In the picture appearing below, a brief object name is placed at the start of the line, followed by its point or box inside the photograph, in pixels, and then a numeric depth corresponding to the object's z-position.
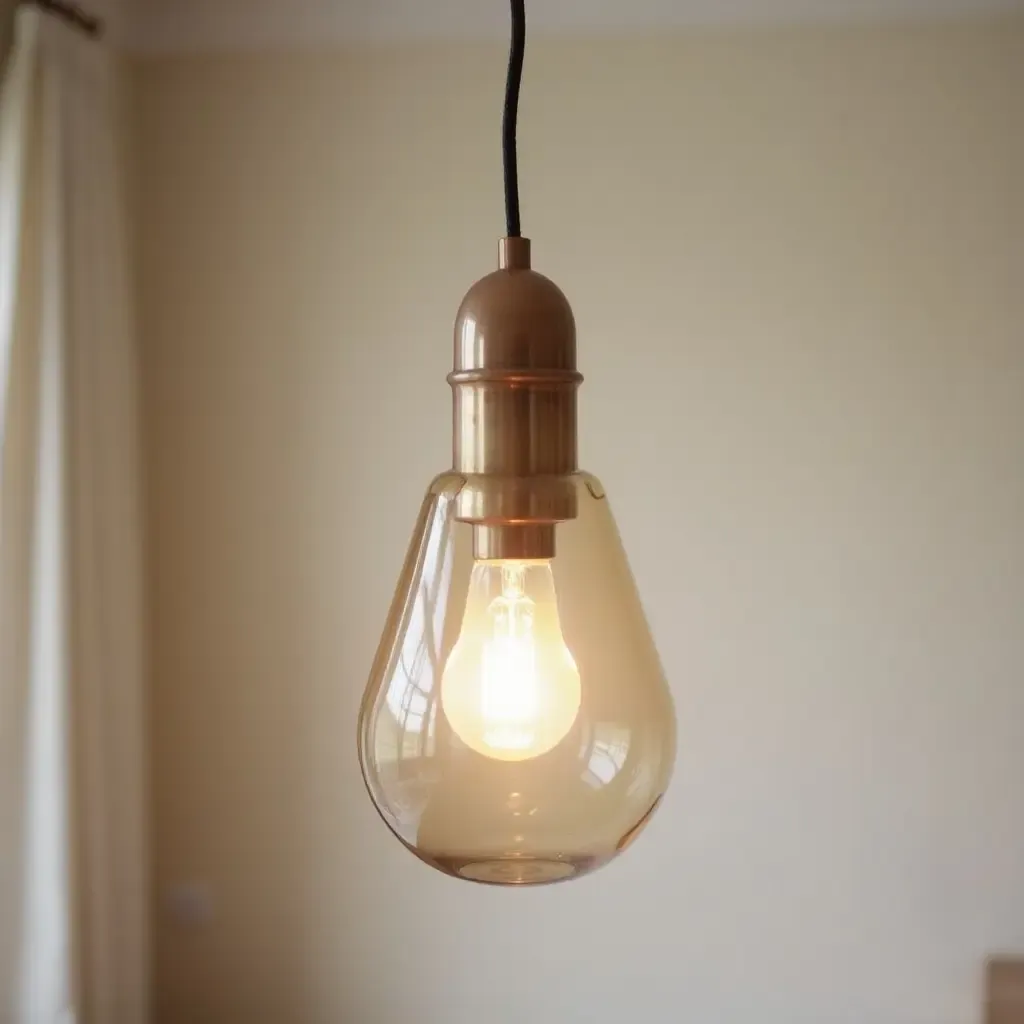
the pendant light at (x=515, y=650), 0.50
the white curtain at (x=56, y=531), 1.25
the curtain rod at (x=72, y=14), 1.30
